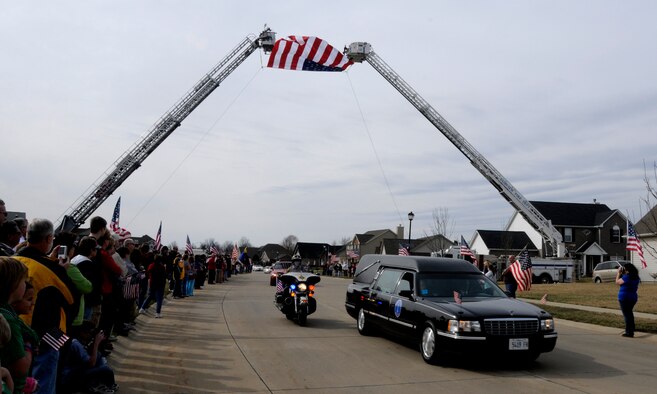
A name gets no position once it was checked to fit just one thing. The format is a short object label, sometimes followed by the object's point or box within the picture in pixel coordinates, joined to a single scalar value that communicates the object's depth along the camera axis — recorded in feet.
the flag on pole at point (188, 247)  98.73
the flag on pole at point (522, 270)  58.70
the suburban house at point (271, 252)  497.70
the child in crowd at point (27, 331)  12.75
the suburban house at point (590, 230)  196.34
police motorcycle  44.14
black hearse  27.48
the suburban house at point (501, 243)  201.98
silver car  127.47
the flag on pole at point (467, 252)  100.32
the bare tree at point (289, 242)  513.33
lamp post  124.58
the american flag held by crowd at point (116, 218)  67.33
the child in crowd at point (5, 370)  10.48
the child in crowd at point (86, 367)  21.17
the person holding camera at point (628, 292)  41.29
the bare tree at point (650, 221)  125.57
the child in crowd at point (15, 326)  11.46
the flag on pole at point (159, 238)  93.27
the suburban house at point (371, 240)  339.44
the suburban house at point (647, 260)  146.67
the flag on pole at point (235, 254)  169.29
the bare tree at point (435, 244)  216.33
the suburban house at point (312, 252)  396.57
